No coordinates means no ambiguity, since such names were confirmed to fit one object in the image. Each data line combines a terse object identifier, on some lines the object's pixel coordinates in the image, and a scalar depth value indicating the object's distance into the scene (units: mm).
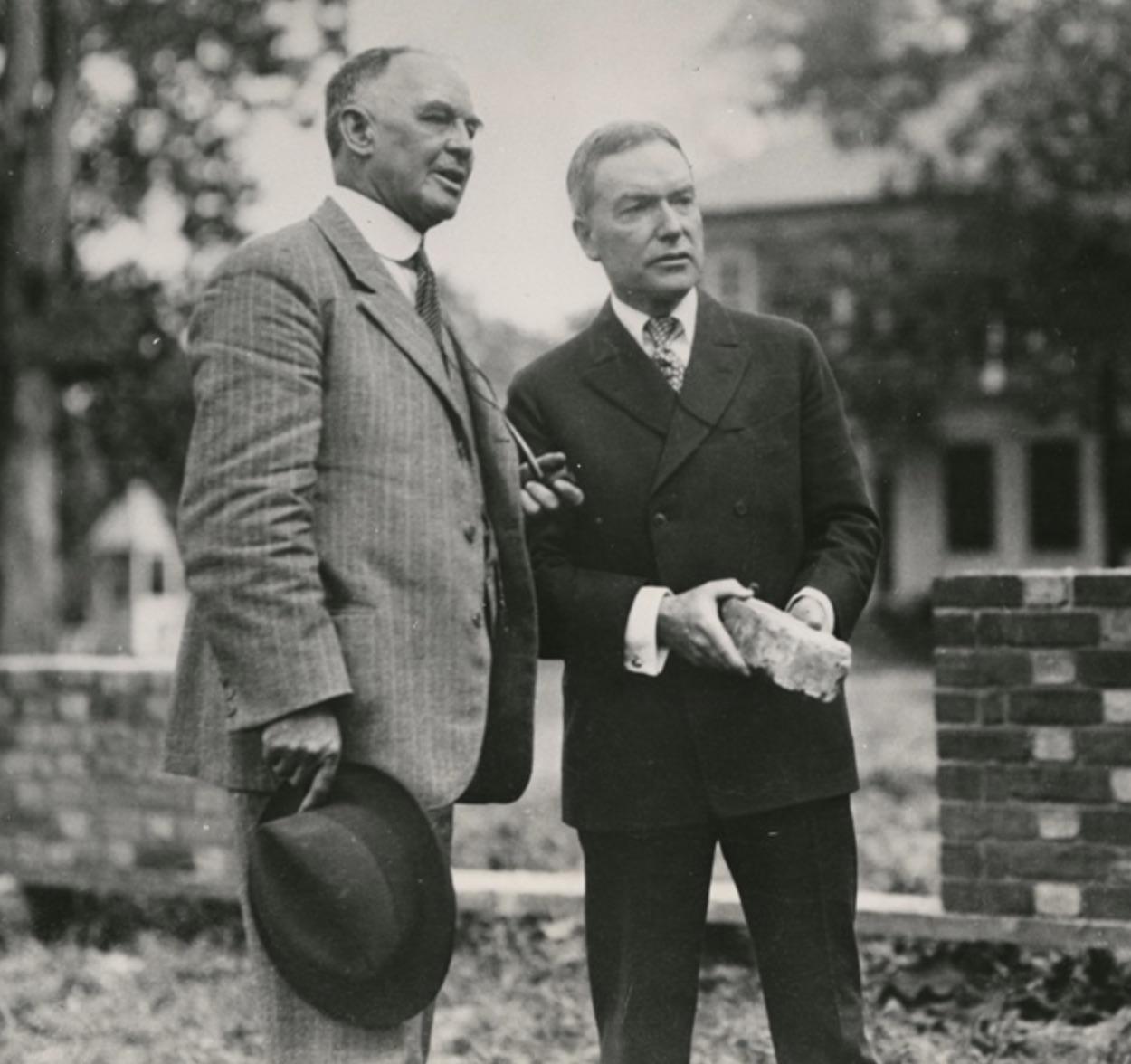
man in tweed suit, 2525
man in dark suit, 2902
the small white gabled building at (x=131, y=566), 28609
